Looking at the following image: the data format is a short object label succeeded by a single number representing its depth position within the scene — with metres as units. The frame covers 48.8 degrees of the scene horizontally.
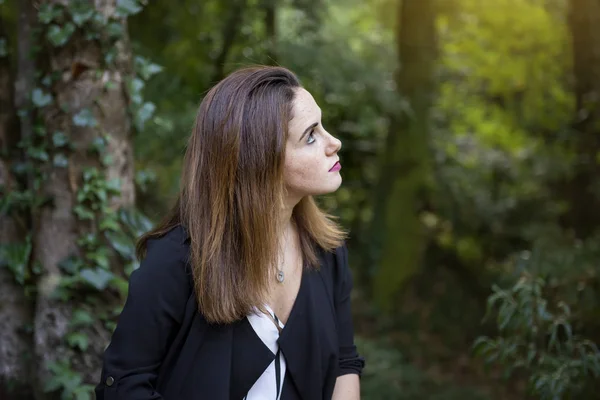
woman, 1.77
